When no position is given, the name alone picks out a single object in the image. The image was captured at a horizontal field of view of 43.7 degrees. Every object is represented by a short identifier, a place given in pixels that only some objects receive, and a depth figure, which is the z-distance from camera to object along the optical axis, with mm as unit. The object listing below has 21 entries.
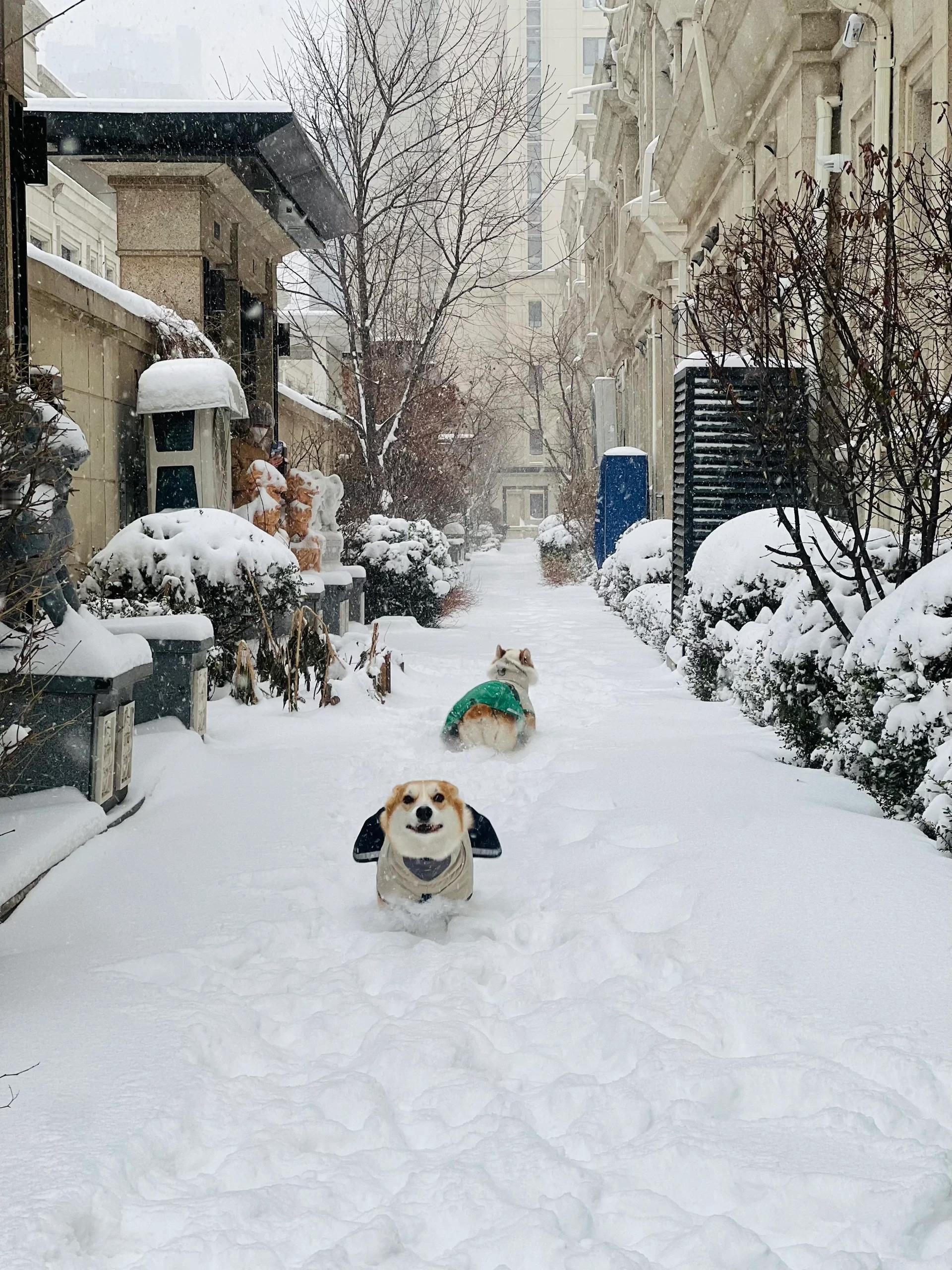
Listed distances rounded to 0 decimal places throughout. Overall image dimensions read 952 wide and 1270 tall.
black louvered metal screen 10117
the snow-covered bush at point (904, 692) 4316
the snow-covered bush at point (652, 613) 11430
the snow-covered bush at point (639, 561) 13992
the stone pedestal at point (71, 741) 4629
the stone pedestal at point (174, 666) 6168
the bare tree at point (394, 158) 14906
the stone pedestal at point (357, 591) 13453
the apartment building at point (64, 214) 21359
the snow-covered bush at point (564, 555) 24797
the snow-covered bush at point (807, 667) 5711
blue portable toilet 20297
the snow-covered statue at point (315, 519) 12180
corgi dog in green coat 6586
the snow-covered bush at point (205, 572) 7852
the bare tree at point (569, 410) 25531
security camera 9336
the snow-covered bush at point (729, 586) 7797
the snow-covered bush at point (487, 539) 39653
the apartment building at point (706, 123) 8797
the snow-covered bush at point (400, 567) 14328
